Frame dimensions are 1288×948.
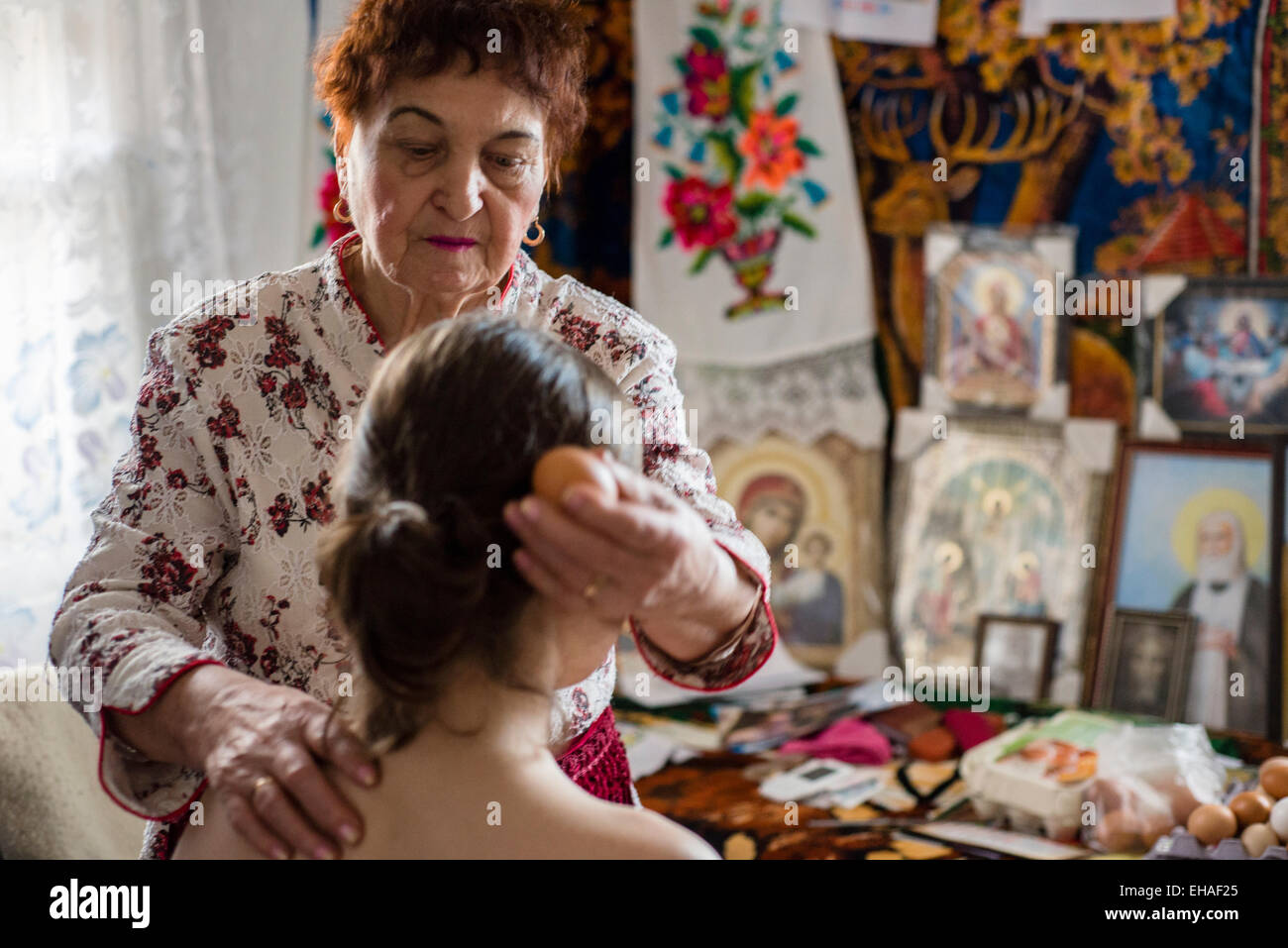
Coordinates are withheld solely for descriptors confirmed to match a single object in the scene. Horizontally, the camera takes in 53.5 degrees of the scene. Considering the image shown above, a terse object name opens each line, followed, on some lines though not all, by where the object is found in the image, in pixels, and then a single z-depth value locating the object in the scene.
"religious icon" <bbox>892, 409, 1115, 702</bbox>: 2.76
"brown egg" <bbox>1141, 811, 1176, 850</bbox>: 2.07
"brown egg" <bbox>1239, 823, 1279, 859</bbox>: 1.97
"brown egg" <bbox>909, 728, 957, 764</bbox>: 2.53
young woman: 0.92
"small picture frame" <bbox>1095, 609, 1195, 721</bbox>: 2.59
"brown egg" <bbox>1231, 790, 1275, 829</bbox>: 2.04
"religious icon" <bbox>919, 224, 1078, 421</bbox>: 2.81
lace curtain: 2.26
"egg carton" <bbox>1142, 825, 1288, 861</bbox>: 1.97
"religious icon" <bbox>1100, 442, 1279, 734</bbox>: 2.54
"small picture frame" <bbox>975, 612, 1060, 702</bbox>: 2.77
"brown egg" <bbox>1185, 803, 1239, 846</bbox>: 2.02
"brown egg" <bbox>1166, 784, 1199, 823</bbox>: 2.11
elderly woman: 1.19
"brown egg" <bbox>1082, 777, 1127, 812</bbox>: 2.13
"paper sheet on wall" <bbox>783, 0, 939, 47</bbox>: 2.86
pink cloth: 2.54
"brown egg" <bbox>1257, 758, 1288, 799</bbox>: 2.08
